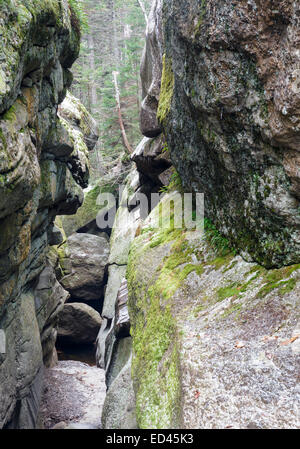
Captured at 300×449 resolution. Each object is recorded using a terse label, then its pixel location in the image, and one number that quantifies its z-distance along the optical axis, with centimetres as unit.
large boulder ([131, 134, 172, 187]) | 1201
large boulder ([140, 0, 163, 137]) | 1150
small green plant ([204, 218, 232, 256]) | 594
